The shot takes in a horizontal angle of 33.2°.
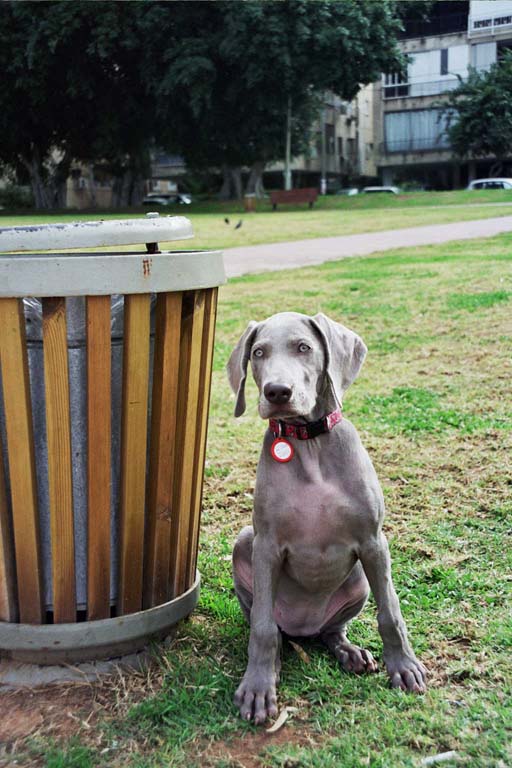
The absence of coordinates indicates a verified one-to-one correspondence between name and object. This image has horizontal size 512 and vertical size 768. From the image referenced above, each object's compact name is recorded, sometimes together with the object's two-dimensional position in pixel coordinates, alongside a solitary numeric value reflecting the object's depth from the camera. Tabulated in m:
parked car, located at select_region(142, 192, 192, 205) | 39.53
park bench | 29.25
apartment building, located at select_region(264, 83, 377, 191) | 50.88
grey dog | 2.42
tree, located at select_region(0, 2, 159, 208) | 30.62
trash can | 2.33
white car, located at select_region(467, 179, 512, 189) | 34.32
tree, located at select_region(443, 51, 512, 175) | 42.03
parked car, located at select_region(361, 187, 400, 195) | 42.24
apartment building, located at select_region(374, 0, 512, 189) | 47.34
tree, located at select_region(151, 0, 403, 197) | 29.83
